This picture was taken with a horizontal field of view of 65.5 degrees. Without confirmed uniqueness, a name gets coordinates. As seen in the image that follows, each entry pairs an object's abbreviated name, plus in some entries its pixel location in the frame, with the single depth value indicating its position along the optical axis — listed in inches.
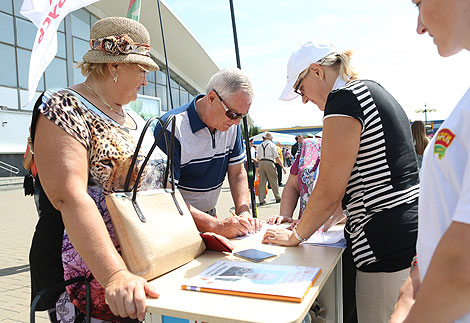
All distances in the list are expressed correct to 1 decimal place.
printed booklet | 39.9
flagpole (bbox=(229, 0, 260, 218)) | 119.0
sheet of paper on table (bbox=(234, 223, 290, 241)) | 70.0
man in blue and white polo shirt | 71.0
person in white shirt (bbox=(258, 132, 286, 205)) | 364.2
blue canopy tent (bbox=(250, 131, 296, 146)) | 979.0
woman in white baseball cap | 52.6
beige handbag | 42.6
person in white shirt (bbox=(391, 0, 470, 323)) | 25.6
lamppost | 1338.6
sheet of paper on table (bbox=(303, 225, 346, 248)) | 62.7
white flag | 97.3
